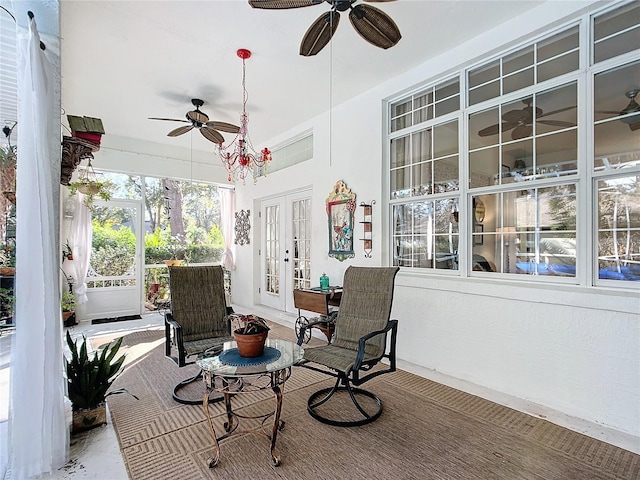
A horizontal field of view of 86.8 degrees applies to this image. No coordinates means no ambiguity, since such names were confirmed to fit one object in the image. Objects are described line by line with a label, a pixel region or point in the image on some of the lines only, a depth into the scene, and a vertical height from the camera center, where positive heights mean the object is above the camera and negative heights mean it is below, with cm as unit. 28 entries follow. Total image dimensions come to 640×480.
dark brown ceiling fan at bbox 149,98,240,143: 412 +148
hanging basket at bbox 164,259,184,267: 603 -33
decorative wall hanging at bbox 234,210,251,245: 667 +31
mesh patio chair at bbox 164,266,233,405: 305 -60
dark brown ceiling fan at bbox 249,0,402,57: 212 +146
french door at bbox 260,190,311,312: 543 -9
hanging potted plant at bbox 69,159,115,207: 452 +79
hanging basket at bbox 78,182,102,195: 452 +76
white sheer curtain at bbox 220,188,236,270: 702 +44
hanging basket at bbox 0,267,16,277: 176 -13
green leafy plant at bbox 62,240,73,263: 527 -11
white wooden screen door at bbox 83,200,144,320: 569 -36
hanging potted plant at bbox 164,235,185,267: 660 -3
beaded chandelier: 338 +108
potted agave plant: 227 -95
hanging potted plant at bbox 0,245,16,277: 177 -8
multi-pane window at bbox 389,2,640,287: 242 +65
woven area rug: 190 -129
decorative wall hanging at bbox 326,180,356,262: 438 +30
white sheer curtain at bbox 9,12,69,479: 173 -20
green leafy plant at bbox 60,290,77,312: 511 -86
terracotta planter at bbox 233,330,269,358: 218 -65
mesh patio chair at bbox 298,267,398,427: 244 -84
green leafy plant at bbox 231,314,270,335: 219 -54
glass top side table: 197 -76
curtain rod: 173 +119
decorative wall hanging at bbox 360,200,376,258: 411 +16
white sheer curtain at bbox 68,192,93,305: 535 +1
